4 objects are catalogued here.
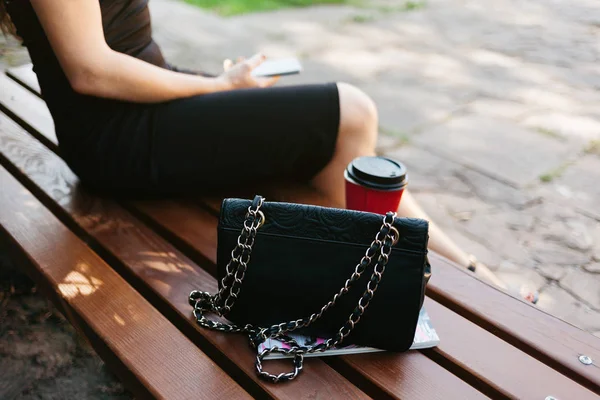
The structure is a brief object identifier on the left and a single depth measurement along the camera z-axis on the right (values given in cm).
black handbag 116
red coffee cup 143
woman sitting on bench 163
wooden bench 119
